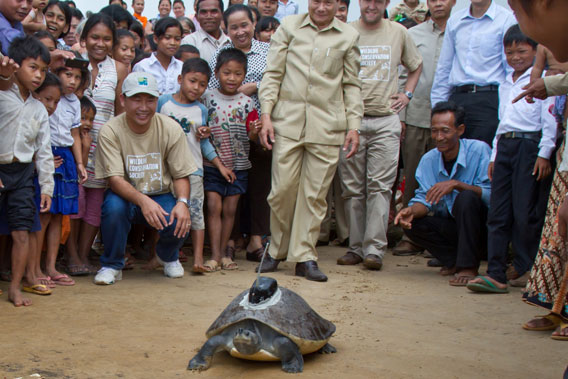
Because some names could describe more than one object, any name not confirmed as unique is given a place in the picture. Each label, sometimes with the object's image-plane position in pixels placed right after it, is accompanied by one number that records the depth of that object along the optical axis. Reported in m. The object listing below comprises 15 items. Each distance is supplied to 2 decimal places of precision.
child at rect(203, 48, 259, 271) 5.16
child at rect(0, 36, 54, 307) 3.79
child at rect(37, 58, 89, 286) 4.34
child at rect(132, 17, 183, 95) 5.61
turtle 2.83
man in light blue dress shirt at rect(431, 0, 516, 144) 5.51
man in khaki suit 4.83
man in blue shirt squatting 4.86
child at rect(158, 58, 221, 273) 4.96
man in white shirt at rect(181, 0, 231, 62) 6.11
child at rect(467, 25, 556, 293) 4.45
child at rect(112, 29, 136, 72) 5.62
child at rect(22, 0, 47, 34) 5.41
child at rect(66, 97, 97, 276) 4.71
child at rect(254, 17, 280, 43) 6.41
